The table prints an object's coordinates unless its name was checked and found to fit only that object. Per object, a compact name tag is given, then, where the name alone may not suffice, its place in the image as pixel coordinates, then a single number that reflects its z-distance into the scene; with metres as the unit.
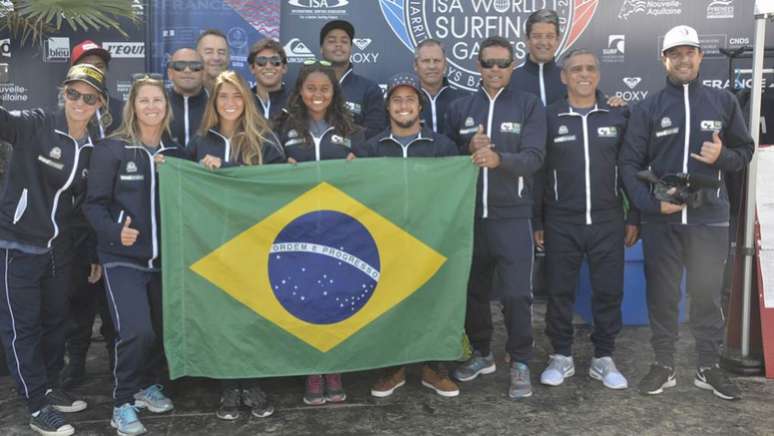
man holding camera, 4.22
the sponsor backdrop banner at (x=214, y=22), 5.95
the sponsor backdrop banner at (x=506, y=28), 6.07
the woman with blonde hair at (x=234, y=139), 4.02
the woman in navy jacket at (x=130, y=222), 3.82
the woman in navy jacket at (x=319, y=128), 4.19
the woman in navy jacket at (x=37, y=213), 3.82
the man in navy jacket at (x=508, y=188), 4.31
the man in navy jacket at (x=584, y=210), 4.38
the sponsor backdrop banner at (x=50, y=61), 6.13
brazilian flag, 3.95
